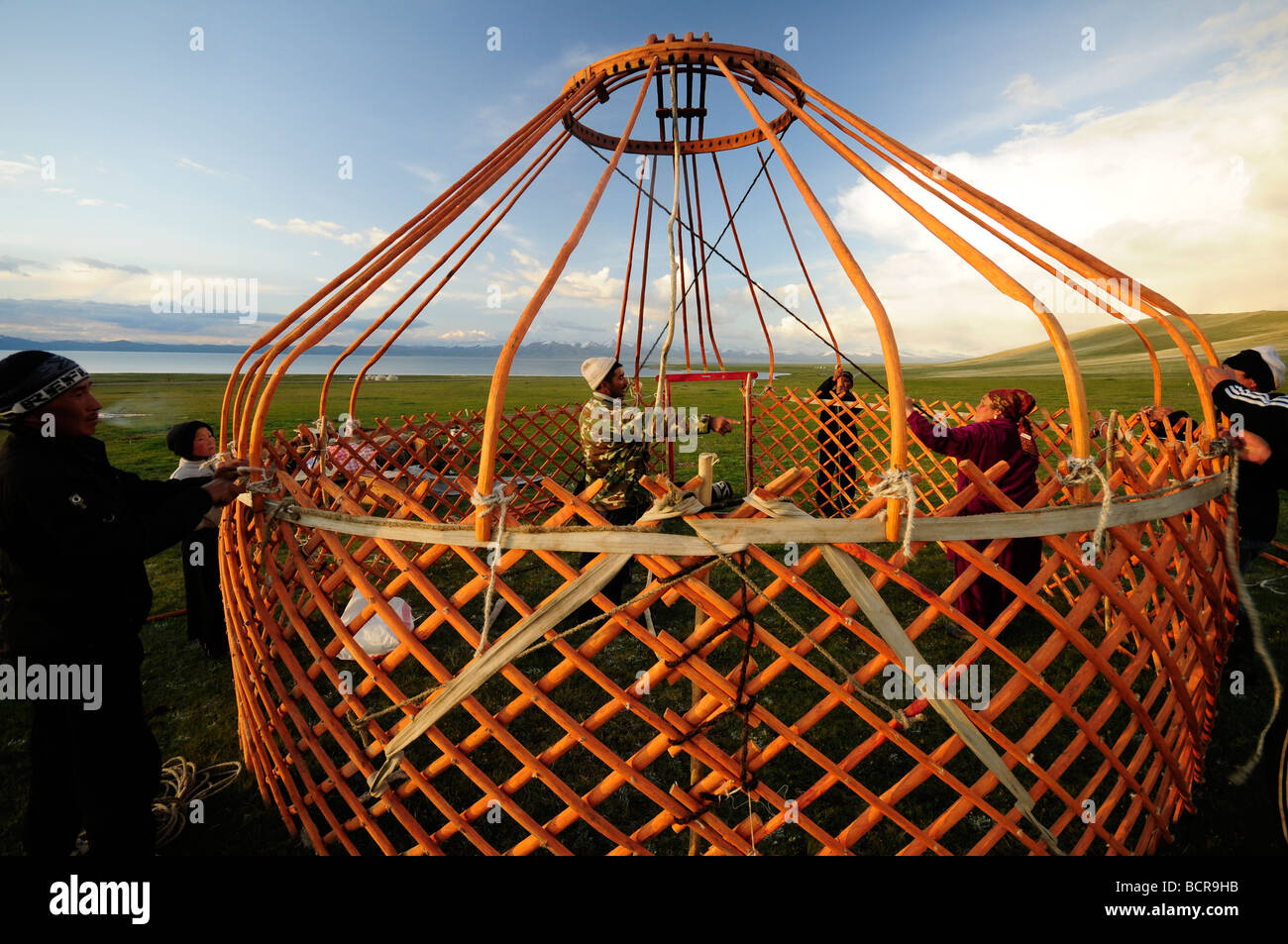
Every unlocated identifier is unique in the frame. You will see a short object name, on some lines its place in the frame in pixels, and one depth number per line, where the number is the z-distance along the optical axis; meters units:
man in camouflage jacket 2.69
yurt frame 1.23
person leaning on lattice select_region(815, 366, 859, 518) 4.72
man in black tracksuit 1.92
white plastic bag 2.58
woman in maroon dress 2.35
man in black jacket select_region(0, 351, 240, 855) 1.25
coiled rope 1.82
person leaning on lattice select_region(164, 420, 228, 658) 2.52
